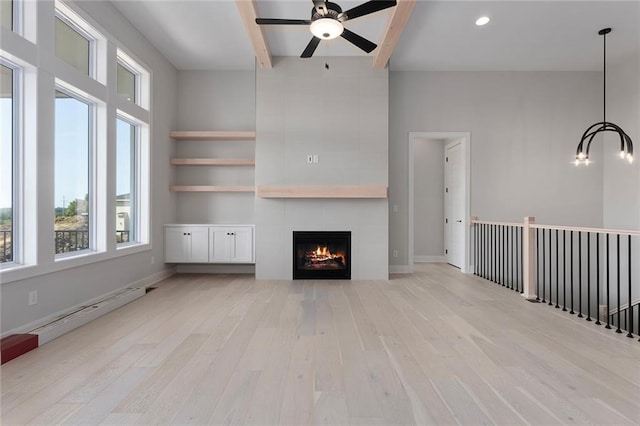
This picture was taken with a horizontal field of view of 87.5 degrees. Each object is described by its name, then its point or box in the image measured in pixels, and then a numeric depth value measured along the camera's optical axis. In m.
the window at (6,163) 2.75
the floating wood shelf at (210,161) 5.47
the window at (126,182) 4.36
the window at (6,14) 2.68
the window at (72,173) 3.31
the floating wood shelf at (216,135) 5.41
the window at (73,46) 3.29
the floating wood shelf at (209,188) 5.50
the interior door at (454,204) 6.07
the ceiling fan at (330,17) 2.83
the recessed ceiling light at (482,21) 4.19
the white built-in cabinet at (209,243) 5.28
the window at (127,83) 4.35
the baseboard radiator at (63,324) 2.39
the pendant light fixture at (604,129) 4.50
